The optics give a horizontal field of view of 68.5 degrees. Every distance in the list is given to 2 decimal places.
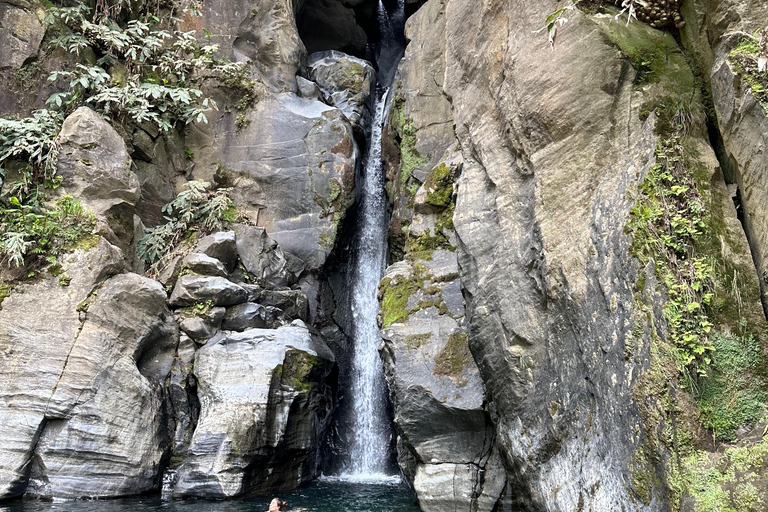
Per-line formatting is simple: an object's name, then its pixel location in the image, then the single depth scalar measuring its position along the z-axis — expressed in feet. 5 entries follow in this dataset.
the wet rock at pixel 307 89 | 59.11
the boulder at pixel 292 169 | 52.70
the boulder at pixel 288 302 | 45.42
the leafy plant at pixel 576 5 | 23.13
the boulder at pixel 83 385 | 33.65
